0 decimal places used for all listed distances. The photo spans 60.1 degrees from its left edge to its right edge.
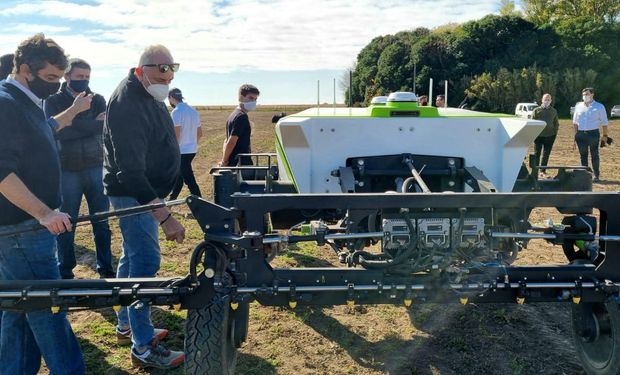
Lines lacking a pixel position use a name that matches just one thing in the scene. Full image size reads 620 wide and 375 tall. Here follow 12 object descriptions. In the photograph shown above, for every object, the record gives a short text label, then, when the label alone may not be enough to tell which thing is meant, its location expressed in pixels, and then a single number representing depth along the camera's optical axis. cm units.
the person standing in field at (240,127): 677
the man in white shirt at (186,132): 820
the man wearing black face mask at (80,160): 520
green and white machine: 470
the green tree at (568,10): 4803
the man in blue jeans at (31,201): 304
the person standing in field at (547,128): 1167
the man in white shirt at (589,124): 1137
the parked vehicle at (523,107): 2325
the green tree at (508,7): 5658
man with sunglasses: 351
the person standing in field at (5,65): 498
